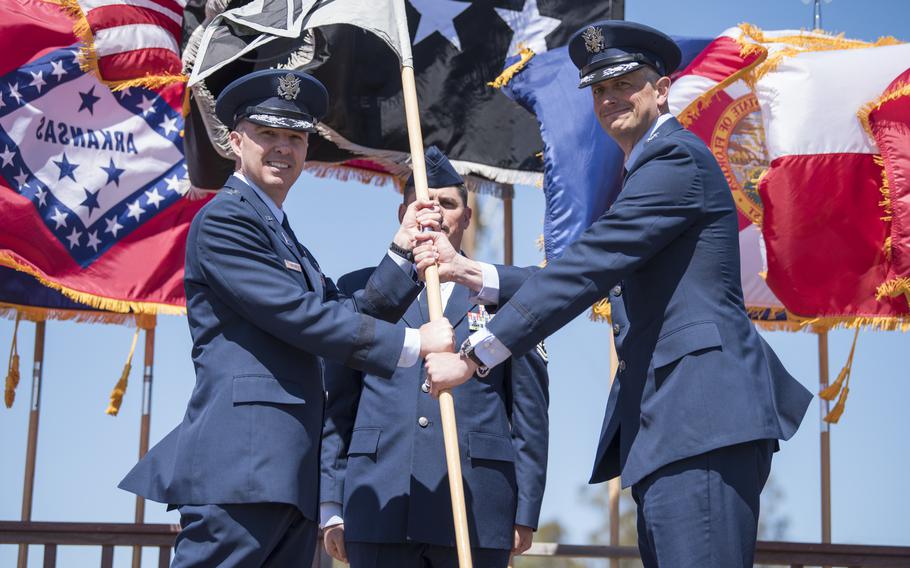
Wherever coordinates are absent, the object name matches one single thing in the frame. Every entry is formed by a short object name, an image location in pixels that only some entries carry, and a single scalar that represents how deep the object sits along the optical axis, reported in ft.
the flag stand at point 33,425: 44.80
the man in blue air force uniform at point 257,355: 19.79
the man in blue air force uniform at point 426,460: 24.62
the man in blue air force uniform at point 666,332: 18.88
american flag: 40.55
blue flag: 37.55
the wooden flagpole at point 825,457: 43.86
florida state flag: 40.16
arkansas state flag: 42.96
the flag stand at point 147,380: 45.02
